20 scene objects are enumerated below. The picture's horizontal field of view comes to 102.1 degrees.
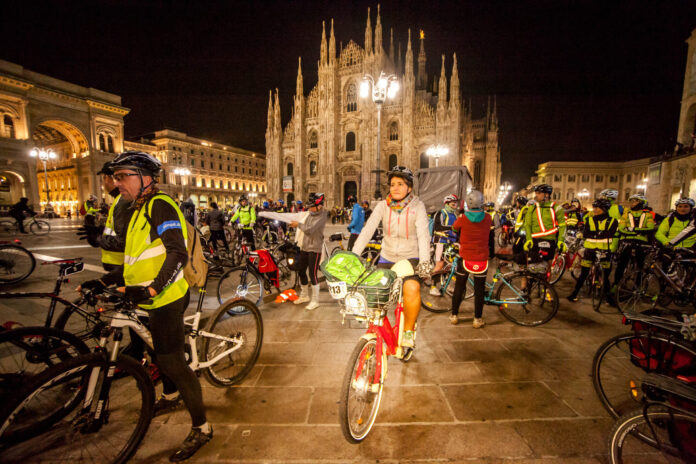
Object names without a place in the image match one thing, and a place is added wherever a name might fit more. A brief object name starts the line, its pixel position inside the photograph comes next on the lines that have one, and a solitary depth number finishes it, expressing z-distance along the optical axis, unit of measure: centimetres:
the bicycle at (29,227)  1431
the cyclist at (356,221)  726
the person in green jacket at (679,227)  494
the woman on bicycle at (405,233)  266
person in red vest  393
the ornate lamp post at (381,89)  1070
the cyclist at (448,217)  669
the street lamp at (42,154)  2827
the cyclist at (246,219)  907
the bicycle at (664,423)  152
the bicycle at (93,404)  167
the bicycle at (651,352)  197
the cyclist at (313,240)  494
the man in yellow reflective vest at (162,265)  187
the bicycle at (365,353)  196
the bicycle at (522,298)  416
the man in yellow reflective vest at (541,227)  539
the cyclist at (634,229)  522
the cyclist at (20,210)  1187
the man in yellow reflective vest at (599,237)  500
